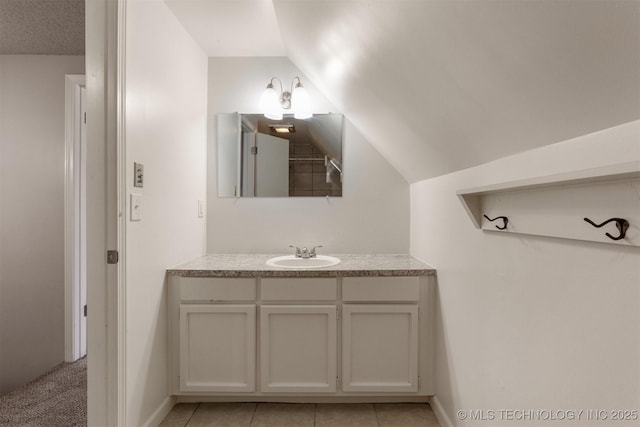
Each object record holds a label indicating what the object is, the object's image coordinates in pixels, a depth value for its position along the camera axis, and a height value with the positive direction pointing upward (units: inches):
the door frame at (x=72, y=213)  90.6 -0.7
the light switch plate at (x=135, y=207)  54.1 +0.7
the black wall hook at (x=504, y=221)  39.1 -1.0
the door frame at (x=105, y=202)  50.4 +1.5
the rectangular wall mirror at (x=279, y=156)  89.2 +16.2
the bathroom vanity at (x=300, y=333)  68.1 -26.7
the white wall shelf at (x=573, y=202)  22.8 +1.0
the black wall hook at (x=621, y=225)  23.4 -0.9
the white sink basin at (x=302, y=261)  80.9 -13.0
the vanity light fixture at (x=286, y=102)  84.8 +30.6
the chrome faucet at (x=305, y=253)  83.4 -11.1
